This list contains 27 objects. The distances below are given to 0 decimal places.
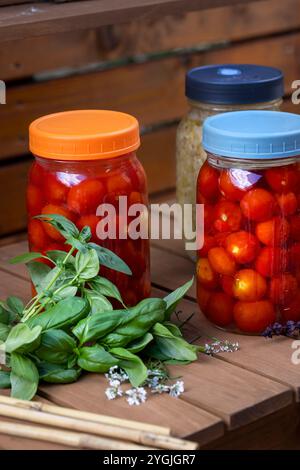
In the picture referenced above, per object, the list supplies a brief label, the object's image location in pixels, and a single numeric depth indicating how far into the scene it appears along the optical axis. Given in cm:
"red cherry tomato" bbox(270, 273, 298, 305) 110
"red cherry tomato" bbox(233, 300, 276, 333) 110
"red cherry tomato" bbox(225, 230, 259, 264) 109
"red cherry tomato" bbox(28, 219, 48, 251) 112
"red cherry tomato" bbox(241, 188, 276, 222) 108
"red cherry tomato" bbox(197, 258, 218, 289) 112
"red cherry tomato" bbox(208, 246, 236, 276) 110
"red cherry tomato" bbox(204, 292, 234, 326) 112
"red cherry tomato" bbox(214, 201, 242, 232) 109
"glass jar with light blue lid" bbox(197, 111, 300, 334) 107
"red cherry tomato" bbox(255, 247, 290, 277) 109
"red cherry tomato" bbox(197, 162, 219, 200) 111
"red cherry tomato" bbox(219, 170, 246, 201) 109
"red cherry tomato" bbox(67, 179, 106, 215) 109
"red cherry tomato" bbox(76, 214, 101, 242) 110
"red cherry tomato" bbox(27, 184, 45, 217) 112
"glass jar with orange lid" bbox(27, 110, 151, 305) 108
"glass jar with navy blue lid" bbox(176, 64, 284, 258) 120
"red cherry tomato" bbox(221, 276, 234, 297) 110
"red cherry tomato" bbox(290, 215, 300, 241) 110
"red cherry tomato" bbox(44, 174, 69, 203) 110
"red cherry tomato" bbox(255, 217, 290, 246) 109
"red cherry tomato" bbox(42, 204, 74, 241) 110
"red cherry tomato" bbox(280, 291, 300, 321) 112
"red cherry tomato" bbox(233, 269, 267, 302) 109
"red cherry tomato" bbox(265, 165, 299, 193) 108
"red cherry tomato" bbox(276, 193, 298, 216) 109
